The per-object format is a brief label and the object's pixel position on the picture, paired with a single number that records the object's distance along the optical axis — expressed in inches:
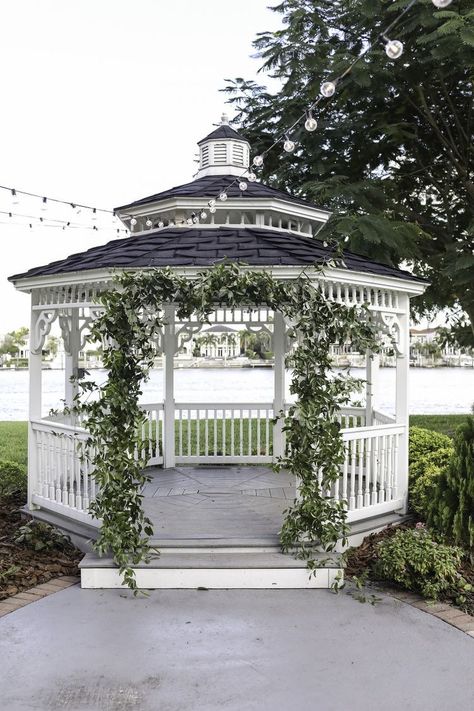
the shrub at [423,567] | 168.6
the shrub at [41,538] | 201.8
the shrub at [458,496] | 195.5
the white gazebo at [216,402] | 184.4
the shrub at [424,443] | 273.5
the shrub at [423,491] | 224.8
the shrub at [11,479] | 283.3
